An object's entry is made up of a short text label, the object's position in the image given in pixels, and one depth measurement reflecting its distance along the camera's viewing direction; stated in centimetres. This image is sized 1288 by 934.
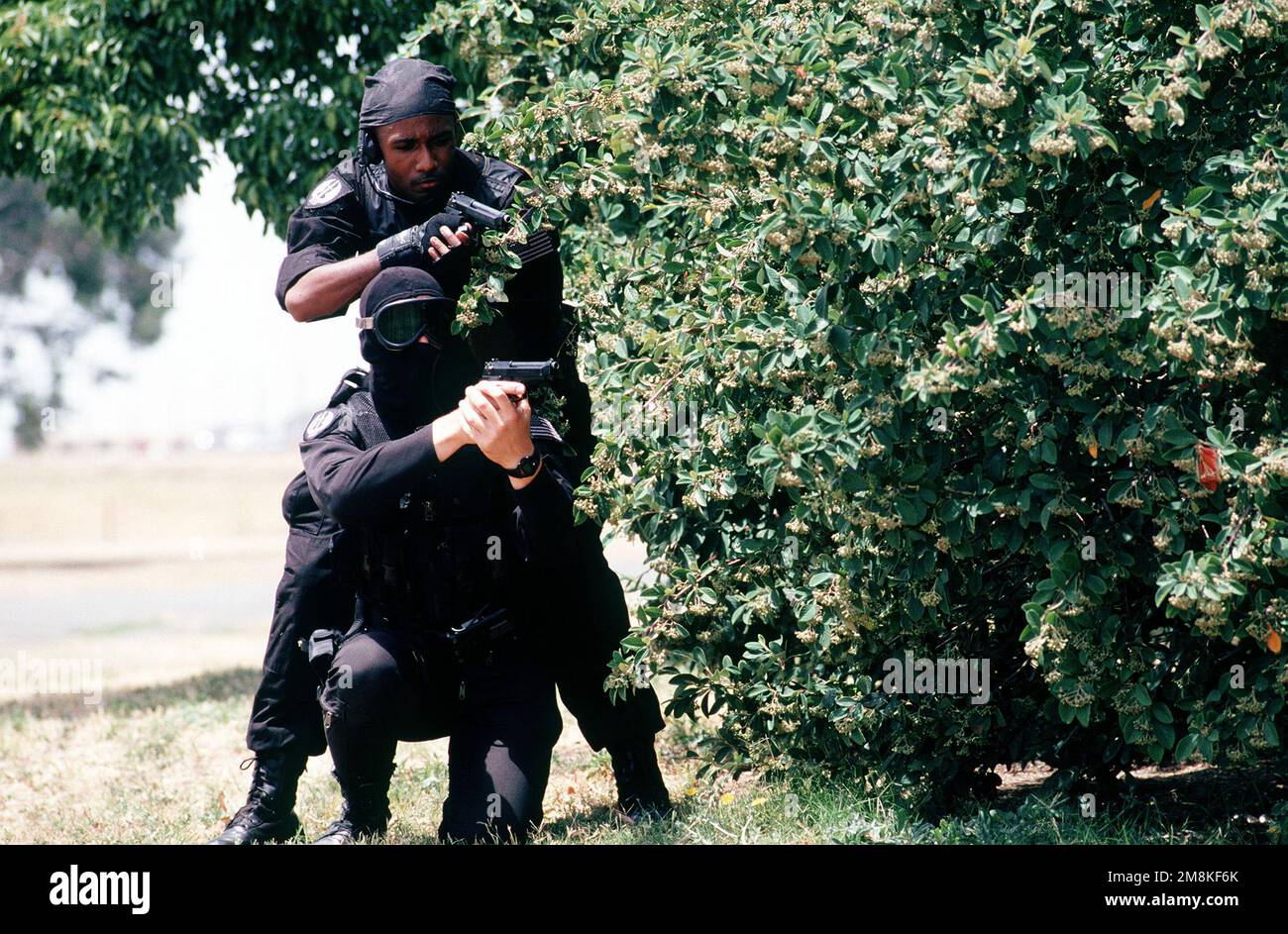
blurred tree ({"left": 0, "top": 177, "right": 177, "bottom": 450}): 4134
